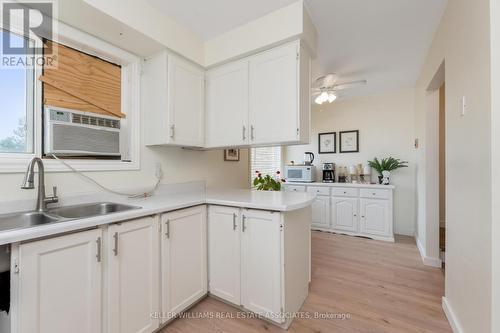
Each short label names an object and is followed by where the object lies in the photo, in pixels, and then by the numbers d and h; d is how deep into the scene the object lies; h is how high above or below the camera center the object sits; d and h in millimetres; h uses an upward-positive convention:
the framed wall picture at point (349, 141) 4170 +502
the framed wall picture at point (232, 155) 3064 +182
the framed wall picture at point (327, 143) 4389 +499
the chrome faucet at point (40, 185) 1244 -108
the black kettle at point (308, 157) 4525 +212
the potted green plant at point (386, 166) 3660 +14
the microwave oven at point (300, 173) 4191 -119
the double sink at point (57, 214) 1278 -306
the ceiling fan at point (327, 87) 2943 +1124
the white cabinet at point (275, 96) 1858 +650
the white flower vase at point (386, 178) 3641 -189
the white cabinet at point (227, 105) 2150 +644
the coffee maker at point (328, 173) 4176 -117
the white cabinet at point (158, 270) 1031 -661
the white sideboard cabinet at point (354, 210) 3459 -731
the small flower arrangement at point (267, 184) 2672 -210
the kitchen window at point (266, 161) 4426 +145
